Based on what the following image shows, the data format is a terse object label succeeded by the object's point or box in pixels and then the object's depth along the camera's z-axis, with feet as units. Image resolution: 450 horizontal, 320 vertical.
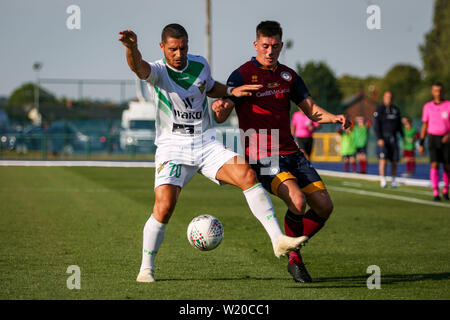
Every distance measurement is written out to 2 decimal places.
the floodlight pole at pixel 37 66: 199.90
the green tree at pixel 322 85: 157.11
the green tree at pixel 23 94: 373.20
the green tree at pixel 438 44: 255.70
